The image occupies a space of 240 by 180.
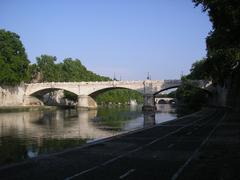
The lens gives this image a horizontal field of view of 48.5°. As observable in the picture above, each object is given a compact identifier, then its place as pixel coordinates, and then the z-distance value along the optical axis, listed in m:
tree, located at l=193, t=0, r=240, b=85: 17.22
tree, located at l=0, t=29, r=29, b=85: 62.52
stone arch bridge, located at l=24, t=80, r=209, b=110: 68.26
